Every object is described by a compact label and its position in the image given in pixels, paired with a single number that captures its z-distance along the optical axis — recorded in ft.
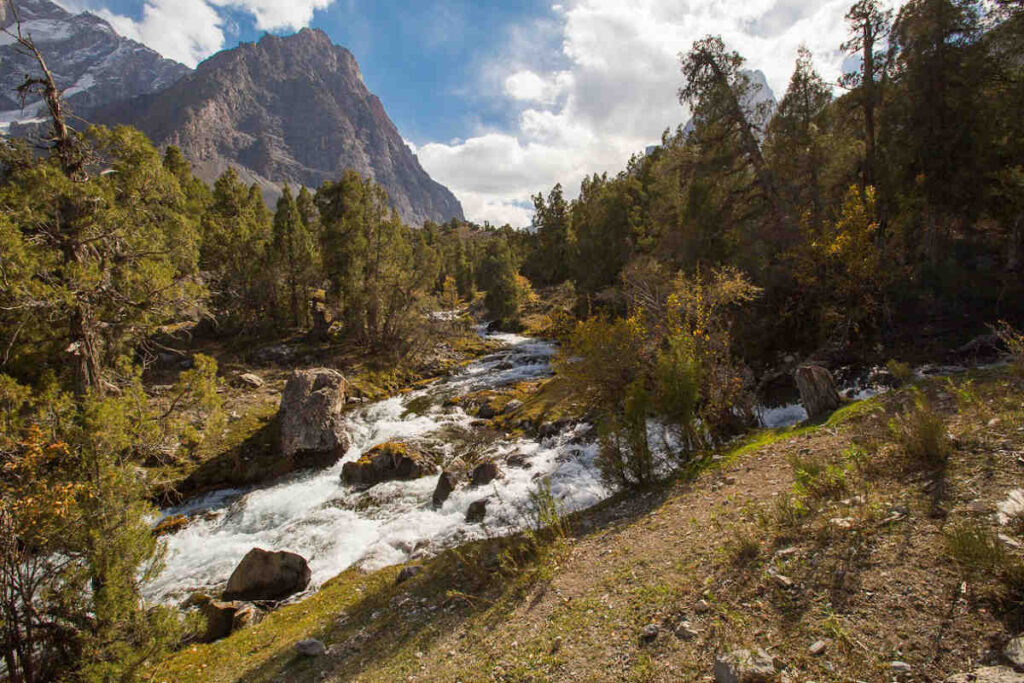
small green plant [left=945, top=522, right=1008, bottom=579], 11.43
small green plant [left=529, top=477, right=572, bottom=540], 26.03
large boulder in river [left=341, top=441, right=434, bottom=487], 50.47
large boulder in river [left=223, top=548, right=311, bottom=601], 32.42
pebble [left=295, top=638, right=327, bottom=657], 22.33
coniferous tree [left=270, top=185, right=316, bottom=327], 117.19
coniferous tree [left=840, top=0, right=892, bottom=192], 62.69
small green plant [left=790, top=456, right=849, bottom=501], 19.49
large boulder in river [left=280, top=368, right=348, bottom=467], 57.31
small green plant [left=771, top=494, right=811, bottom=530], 18.43
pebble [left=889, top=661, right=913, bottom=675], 10.63
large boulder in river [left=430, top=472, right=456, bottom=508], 43.16
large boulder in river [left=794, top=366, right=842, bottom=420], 37.69
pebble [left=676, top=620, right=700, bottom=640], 14.70
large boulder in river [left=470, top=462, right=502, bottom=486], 45.34
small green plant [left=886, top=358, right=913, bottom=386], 36.76
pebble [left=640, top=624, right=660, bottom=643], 15.33
